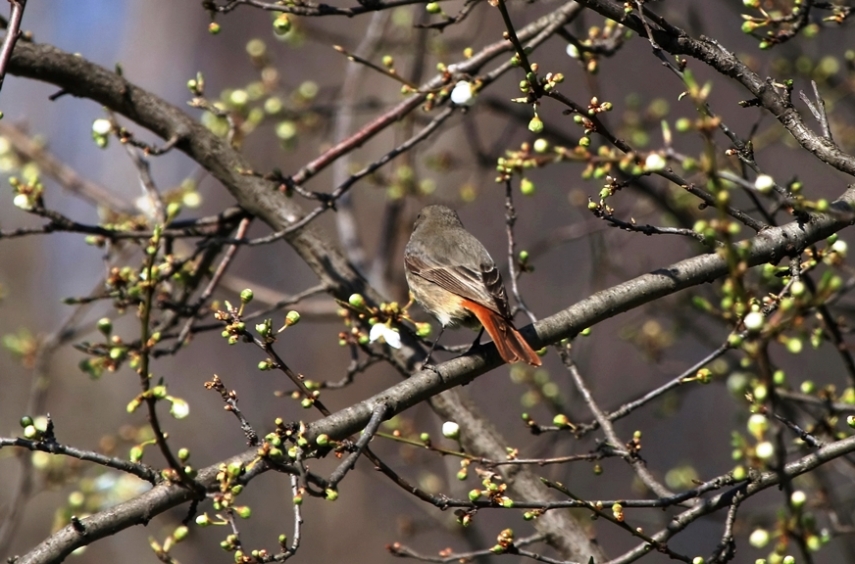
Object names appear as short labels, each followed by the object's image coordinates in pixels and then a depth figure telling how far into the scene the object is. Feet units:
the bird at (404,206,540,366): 23.40
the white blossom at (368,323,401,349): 20.88
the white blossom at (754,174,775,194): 13.19
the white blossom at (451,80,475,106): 22.11
